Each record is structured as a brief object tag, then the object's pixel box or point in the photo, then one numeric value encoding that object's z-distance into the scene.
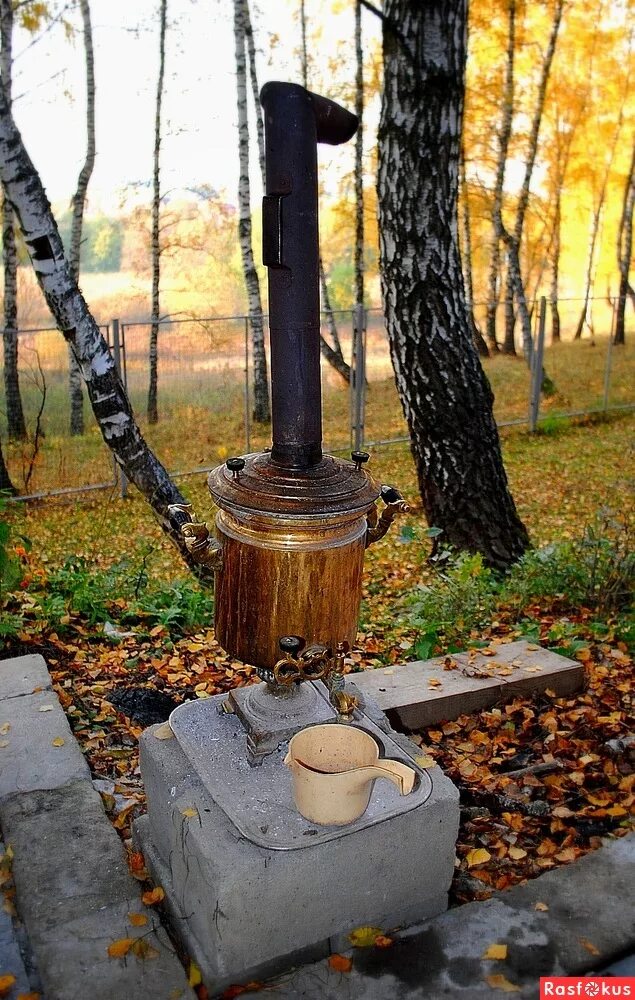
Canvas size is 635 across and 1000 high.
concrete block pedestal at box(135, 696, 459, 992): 2.09
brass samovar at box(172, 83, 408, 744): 2.32
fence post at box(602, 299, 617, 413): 13.20
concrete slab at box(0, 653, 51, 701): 3.59
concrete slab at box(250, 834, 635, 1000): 2.06
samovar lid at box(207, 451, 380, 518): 2.32
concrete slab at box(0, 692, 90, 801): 2.92
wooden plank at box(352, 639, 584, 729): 3.42
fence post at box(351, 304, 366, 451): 10.27
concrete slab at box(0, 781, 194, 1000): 2.07
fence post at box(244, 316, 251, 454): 9.88
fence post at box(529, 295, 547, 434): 12.38
